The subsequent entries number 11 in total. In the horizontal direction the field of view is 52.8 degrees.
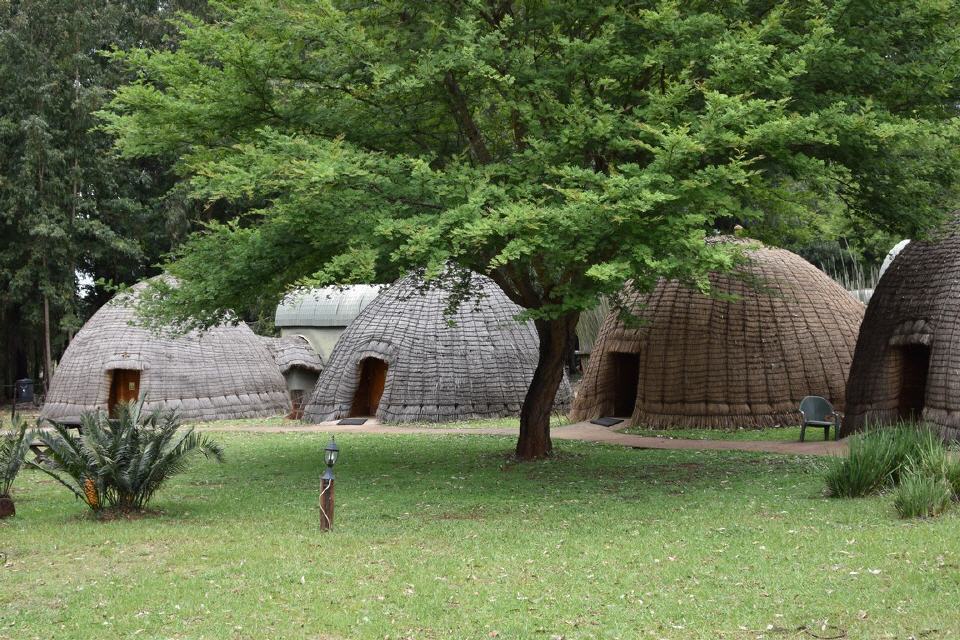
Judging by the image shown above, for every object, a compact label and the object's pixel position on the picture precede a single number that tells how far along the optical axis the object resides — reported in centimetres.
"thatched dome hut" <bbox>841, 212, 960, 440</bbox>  1523
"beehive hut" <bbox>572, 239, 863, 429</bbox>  2058
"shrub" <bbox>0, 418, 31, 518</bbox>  1178
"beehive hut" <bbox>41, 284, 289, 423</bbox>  2734
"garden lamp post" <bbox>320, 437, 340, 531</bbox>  1049
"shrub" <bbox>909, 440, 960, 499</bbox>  1055
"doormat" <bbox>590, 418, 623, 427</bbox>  2212
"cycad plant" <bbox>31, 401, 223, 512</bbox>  1131
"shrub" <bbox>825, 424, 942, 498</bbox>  1160
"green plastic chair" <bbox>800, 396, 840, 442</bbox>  1864
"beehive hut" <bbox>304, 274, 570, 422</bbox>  2462
